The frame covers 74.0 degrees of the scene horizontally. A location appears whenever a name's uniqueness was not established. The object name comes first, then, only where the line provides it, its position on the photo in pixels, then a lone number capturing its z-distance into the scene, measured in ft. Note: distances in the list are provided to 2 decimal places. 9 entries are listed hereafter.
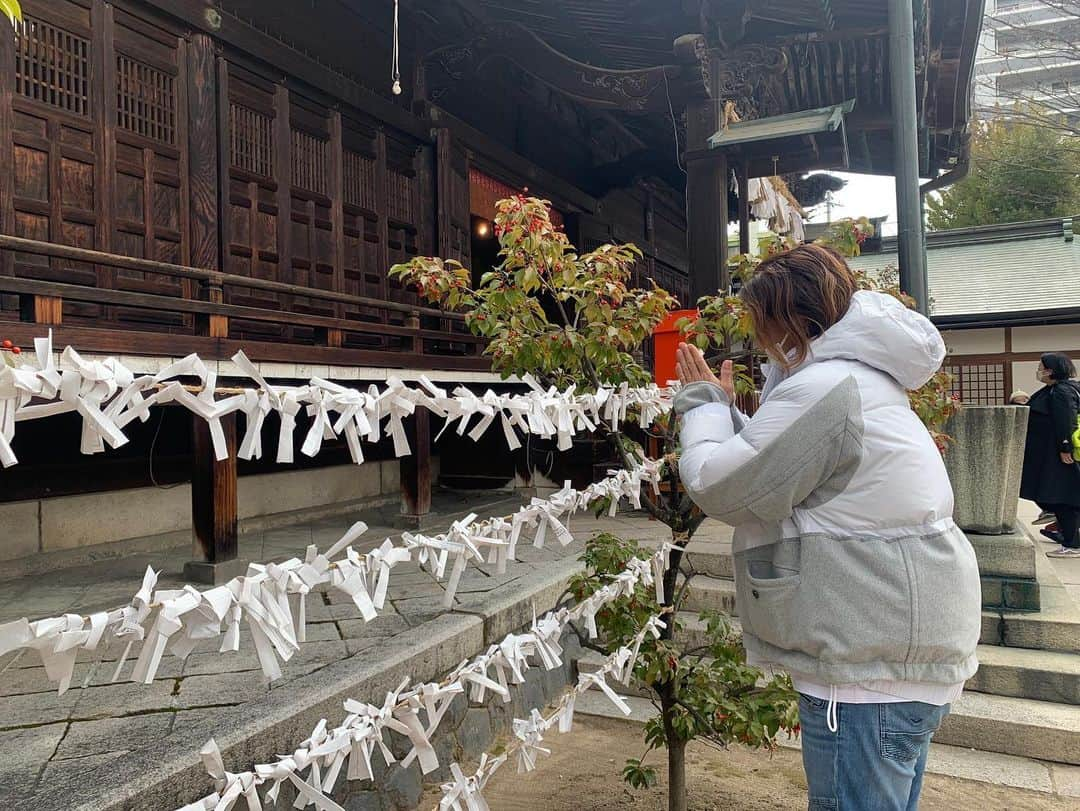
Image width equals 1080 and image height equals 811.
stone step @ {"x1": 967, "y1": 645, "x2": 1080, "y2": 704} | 14.06
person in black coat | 23.89
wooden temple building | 16.49
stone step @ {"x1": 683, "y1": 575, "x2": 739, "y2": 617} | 17.25
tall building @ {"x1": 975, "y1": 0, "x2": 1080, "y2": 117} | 54.90
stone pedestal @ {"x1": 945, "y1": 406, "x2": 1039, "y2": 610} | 16.94
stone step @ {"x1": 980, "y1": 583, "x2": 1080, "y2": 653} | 15.17
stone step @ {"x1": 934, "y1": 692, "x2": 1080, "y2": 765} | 13.05
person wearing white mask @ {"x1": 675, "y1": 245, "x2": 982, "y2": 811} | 5.63
